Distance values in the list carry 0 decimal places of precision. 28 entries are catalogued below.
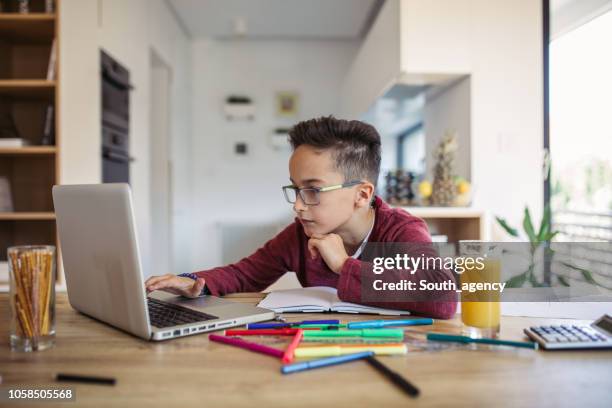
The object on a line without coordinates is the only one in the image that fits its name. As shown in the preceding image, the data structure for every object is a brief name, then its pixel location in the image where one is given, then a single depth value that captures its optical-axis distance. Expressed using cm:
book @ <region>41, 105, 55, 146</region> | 281
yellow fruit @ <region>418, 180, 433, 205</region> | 292
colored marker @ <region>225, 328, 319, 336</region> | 83
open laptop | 77
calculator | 76
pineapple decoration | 278
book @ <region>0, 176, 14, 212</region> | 283
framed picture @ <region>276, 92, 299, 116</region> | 562
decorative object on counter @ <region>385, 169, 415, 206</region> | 303
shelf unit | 291
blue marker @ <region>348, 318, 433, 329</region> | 87
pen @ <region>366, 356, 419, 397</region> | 59
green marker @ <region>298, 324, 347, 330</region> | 85
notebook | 101
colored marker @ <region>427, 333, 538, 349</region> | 76
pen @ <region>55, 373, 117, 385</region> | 63
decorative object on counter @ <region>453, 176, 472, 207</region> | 279
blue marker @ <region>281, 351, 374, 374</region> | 66
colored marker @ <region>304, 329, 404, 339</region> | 80
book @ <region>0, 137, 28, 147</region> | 270
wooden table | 58
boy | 118
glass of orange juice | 81
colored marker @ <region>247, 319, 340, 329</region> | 87
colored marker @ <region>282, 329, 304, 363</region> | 70
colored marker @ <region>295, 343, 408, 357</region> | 71
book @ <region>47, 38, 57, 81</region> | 277
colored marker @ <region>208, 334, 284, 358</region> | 73
